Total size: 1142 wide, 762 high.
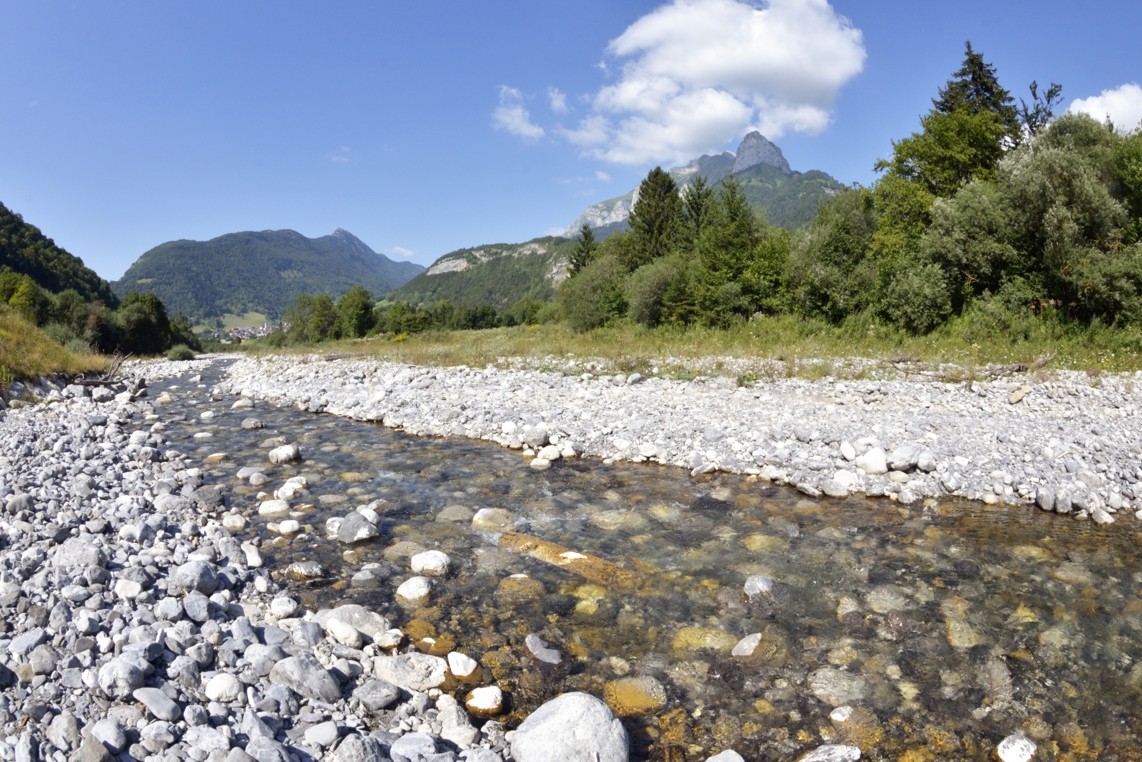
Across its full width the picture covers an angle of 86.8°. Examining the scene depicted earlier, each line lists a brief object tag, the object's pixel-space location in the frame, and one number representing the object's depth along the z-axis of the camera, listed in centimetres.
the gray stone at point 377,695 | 379
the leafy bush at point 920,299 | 2110
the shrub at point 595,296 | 3609
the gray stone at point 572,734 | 337
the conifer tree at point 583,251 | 5438
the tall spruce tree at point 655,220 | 4547
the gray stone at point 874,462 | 859
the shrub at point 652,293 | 3148
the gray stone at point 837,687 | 412
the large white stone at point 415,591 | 541
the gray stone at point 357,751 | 313
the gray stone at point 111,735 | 284
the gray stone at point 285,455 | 1011
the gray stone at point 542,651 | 455
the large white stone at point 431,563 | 593
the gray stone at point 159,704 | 316
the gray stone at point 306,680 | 374
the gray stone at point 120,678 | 329
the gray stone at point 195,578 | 491
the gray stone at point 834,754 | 355
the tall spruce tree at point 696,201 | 4656
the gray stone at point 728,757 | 342
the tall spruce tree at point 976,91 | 3509
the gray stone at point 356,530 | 664
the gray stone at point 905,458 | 857
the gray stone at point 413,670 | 414
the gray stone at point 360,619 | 475
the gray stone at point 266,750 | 292
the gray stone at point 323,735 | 327
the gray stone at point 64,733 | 282
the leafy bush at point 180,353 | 5568
